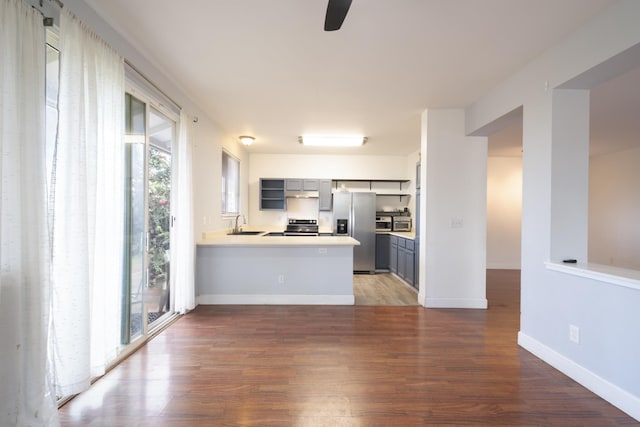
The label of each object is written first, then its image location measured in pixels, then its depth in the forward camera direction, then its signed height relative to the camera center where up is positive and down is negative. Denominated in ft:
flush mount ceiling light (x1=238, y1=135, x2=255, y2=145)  16.94 +4.46
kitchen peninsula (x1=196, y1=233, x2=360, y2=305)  13.07 -2.89
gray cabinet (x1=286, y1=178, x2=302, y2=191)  21.38 +2.19
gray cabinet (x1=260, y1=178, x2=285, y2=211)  21.48 +1.43
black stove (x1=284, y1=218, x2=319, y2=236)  20.74 -1.09
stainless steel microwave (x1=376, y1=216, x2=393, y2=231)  21.99 -0.76
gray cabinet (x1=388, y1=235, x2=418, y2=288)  16.20 -2.89
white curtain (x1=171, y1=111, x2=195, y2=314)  11.09 -0.06
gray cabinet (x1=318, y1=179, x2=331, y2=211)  21.48 +1.45
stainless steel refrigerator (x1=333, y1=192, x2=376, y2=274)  20.66 -0.66
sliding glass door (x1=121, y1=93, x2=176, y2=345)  8.49 -0.10
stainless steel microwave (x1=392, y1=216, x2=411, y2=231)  21.54 -0.88
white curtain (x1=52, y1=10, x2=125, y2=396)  5.71 +0.05
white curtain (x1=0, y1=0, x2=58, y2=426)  4.62 -0.28
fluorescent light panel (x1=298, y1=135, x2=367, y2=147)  17.01 +4.51
